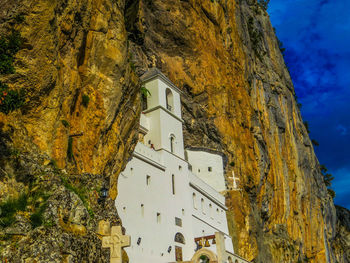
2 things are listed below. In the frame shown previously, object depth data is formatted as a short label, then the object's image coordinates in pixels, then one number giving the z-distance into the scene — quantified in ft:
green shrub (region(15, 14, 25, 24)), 51.75
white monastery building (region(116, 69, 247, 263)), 81.20
